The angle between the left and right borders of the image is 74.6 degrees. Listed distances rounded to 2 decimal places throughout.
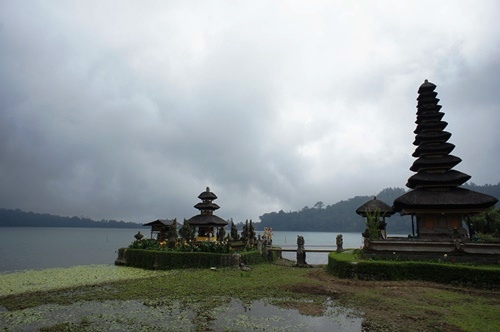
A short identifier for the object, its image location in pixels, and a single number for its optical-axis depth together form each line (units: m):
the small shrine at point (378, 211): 27.15
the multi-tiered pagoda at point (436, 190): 25.03
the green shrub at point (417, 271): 17.00
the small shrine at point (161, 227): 40.40
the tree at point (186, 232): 33.29
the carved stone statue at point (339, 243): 28.93
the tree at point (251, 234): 34.31
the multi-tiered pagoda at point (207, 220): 38.22
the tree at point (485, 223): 39.09
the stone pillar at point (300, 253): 29.69
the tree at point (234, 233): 35.41
